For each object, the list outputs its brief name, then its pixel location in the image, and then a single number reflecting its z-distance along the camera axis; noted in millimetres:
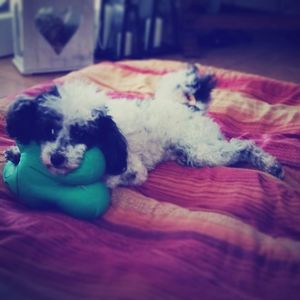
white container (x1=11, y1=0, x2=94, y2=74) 3057
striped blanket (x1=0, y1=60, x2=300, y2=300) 1204
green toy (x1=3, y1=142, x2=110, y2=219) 1416
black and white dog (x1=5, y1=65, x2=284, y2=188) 1389
